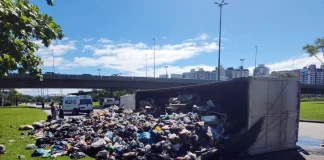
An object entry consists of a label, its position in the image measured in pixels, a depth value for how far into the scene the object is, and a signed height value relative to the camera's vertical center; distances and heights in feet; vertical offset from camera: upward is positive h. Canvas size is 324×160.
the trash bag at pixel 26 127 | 47.02 -10.01
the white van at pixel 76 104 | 89.50 -11.00
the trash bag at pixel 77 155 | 25.76 -8.23
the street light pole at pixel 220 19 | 91.62 +19.11
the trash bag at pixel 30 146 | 29.73 -8.57
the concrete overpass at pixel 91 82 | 142.15 -5.94
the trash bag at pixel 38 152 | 26.40 -8.22
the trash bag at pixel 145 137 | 27.89 -6.98
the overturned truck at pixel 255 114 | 28.02 -4.78
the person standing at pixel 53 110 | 62.08 -9.12
